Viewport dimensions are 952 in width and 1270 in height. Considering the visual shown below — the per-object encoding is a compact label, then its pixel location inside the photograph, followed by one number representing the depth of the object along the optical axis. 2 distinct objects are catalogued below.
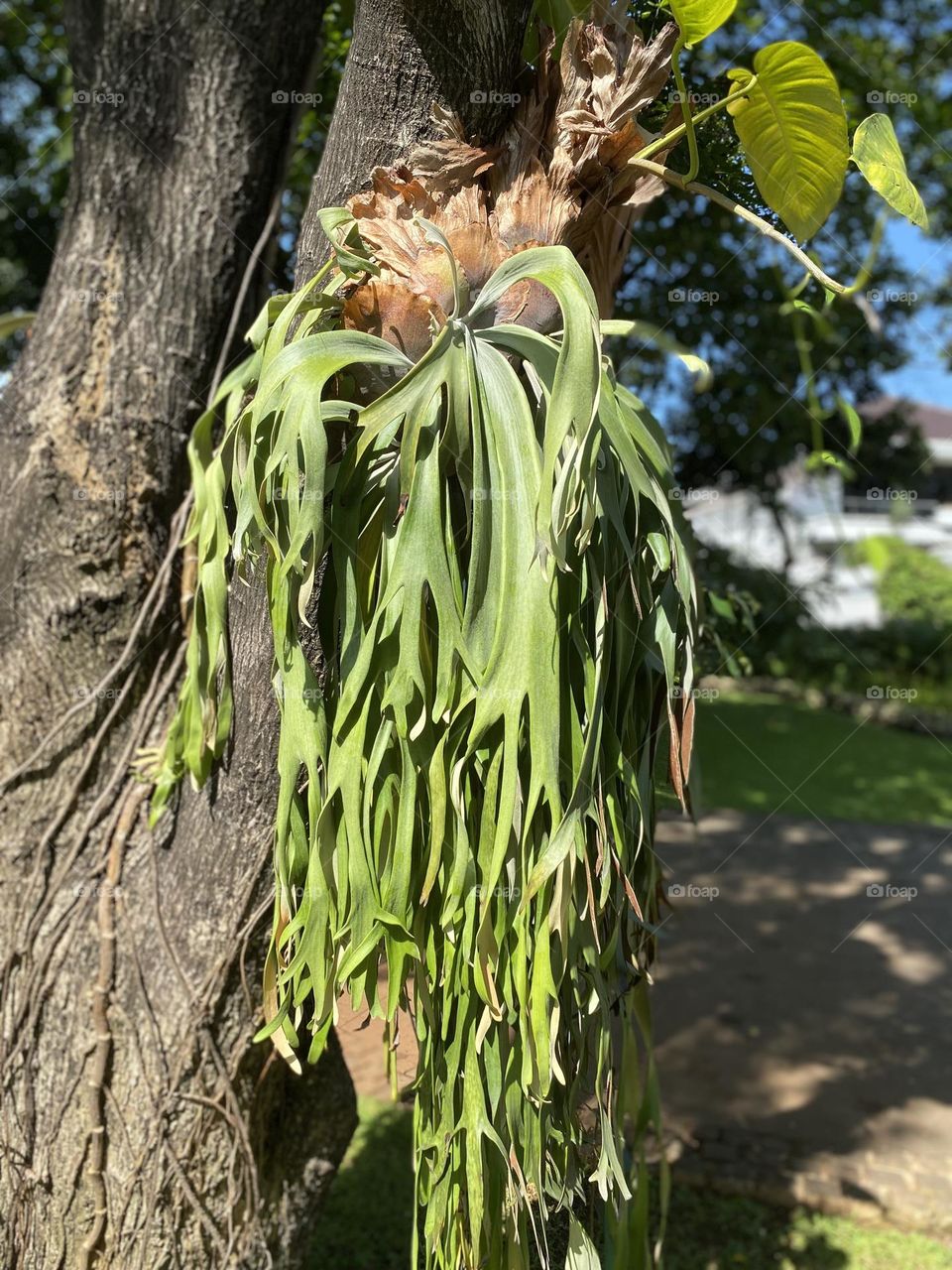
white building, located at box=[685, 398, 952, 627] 7.42
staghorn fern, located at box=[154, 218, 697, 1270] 1.14
